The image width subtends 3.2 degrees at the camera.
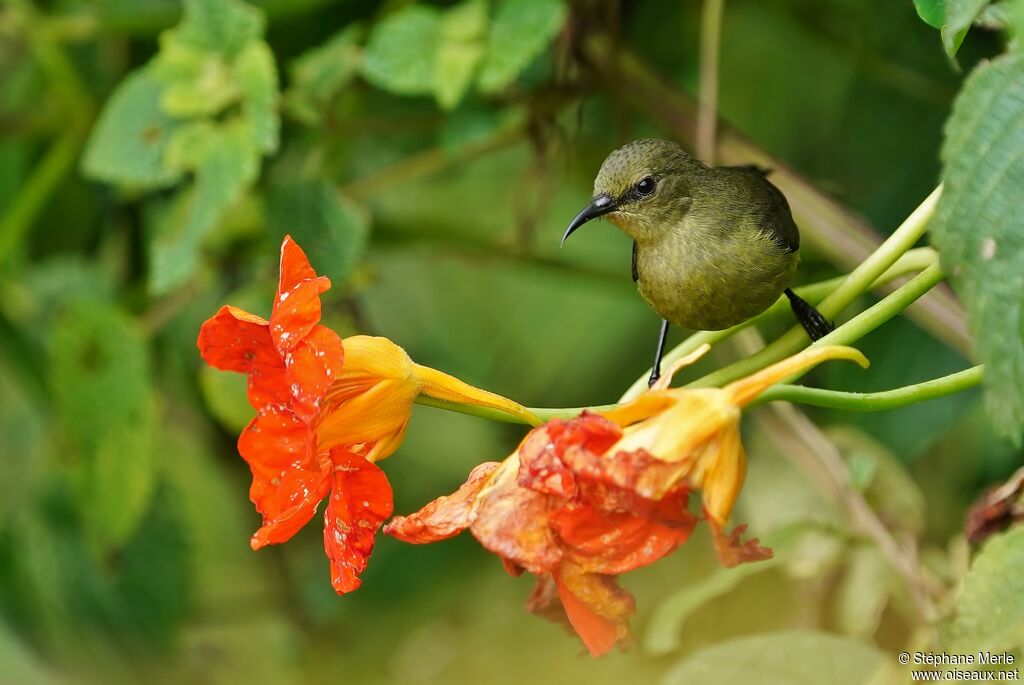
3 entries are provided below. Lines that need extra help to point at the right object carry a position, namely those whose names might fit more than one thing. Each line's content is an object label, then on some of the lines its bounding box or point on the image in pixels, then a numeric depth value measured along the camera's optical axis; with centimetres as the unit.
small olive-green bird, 367
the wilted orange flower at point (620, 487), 357
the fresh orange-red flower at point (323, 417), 360
